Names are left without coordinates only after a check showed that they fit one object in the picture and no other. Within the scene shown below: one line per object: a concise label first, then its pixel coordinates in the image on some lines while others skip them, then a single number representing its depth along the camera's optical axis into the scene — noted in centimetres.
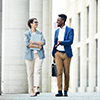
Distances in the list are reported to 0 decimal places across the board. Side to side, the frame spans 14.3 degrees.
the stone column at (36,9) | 1587
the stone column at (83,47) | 4441
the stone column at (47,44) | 1645
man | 955
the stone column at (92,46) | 4069
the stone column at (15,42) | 1575
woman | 982
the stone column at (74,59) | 4812
